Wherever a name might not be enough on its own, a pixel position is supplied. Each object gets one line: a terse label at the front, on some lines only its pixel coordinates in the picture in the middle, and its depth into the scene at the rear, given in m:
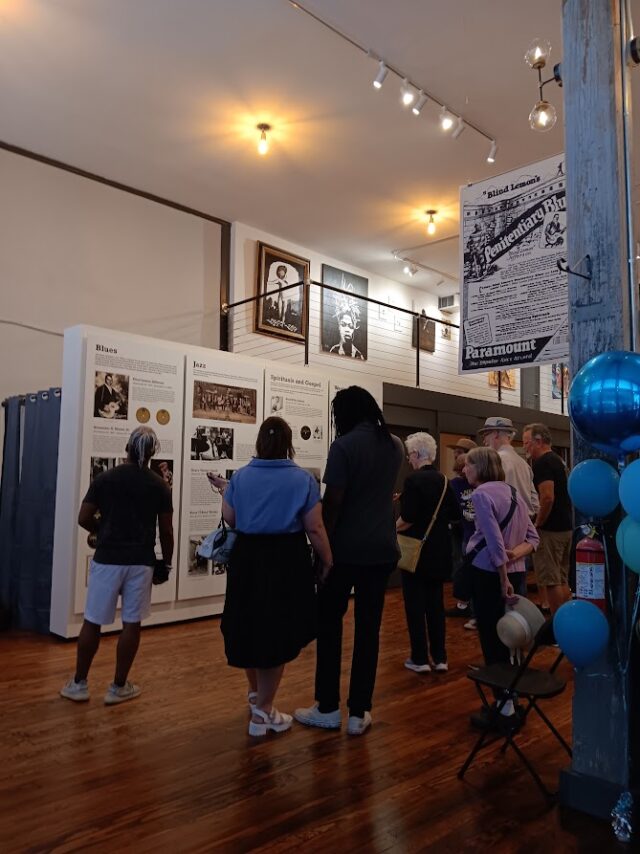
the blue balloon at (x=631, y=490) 2.35
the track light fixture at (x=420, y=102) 6.16
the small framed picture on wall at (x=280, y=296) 9.37
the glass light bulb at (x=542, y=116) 4.14
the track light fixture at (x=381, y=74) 5.65
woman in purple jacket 3.73
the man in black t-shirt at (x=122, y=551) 3.96
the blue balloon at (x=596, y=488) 2.63
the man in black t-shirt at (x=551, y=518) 5.77
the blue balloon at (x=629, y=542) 2.38
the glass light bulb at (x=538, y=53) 4.05
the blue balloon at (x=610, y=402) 2.43
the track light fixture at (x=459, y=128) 6.58
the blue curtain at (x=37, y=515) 5.92
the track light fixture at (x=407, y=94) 5.76
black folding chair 2.89
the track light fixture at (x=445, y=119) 6.28
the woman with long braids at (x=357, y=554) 3.51
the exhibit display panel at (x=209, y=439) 6.48
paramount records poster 3.83
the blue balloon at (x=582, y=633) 2.55
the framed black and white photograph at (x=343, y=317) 10.24
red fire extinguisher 2.70
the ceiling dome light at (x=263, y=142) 6.93
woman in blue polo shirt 3.36
